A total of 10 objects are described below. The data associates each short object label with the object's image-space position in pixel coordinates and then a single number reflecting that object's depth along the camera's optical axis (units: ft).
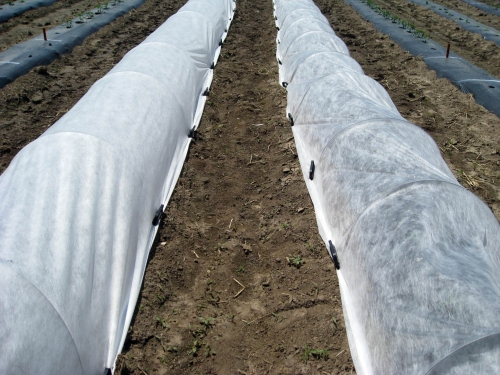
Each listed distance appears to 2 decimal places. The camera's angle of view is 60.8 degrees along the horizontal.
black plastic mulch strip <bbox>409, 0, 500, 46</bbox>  37.55
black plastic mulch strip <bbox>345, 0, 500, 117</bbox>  25.50
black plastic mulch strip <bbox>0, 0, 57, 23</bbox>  41.14
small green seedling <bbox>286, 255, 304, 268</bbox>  15.65
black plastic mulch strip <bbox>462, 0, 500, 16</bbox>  47.72
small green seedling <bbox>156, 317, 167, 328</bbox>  13.48
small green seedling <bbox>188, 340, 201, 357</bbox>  12.81
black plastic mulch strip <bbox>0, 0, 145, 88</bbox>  28.37
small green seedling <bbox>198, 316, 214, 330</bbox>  13.59
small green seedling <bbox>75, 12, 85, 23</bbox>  39.75
